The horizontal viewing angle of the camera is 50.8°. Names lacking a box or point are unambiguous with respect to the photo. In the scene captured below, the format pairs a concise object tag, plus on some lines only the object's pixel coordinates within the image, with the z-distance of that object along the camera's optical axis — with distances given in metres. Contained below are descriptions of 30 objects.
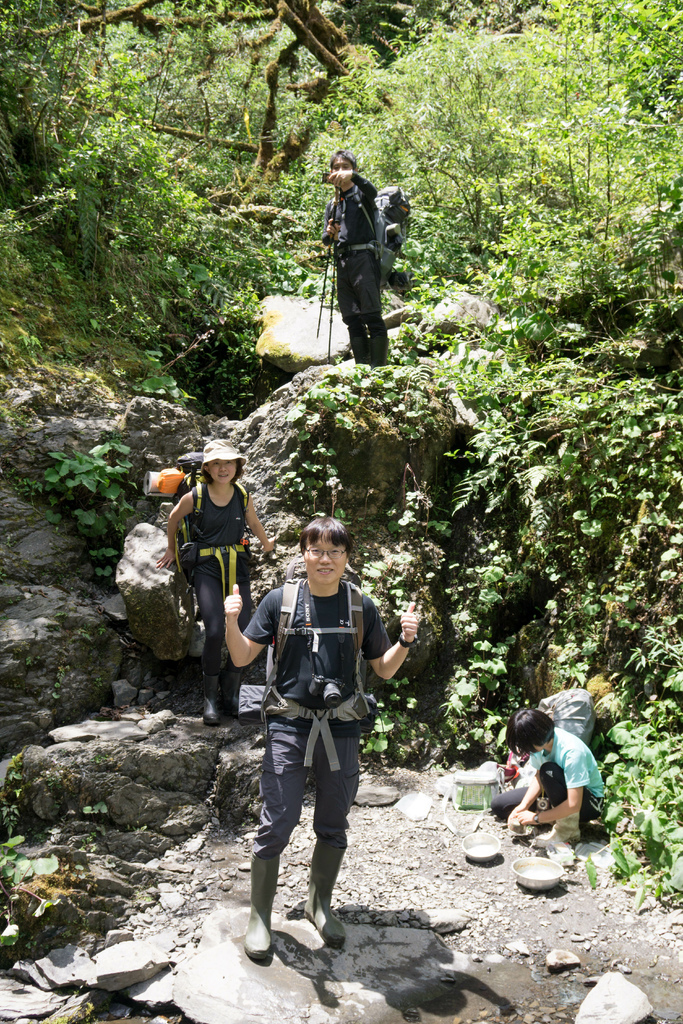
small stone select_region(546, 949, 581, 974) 3.57
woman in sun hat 4.91
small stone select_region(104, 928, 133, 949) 3.72
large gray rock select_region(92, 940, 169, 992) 3.40
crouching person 4.47
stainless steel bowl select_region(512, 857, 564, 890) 4.22
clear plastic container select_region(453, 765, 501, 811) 5.16
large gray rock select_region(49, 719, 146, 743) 4.64
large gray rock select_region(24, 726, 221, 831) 4.33
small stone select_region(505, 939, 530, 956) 3.74
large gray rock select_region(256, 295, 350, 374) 8.13
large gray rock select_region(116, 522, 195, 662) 5.38
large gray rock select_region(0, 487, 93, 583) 5.73
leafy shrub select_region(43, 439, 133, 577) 6.13
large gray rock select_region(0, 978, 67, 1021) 3.23
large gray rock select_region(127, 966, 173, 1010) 3.31
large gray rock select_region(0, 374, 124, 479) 6.23
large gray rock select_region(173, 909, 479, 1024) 3.19
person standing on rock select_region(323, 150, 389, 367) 6.56
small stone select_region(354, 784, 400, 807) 5.18
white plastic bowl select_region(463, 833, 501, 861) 4.56
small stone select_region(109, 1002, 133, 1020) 3.31
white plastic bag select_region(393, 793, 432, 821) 5.04
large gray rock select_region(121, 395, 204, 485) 6.65
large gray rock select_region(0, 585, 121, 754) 4.91
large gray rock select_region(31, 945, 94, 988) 3.42
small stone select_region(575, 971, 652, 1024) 3.11
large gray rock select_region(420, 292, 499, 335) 7.65
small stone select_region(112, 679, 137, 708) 5.43
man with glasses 3.39
